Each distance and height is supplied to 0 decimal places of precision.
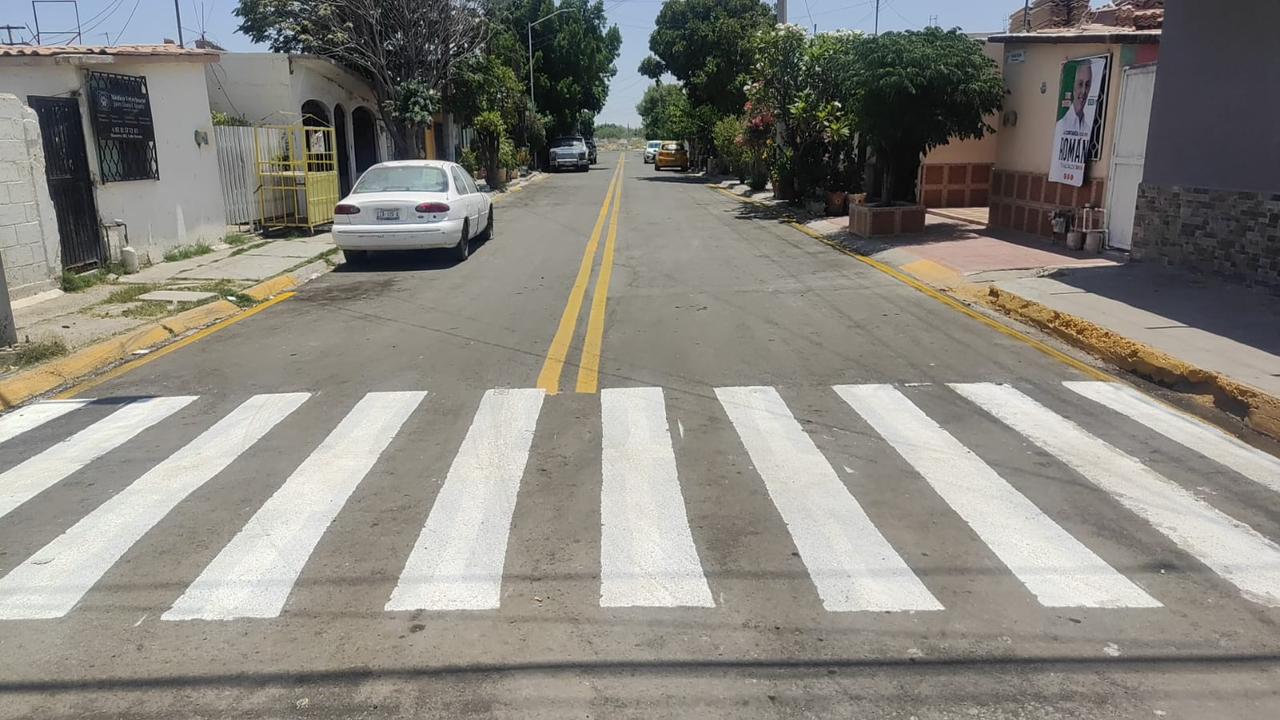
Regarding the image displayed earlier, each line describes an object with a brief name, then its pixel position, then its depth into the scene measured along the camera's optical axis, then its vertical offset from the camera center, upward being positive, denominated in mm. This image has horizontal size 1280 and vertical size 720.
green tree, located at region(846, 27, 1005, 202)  16141 +891
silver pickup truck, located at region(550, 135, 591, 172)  53688 -821
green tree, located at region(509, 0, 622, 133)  54500 +5162
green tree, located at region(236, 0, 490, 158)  24594 +2742
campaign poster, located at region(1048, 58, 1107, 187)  14797 +386
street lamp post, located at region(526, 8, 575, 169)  49666 +2845
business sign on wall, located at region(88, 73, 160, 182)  13703 +250
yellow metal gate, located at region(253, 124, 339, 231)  18984 -776
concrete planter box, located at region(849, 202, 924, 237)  17656 -1458
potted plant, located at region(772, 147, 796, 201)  25609 -870
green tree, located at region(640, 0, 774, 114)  42469 +4497
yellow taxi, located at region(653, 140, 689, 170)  55781 -933
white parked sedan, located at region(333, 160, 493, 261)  14602 -1060
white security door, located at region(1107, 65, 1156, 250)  13445 -176
